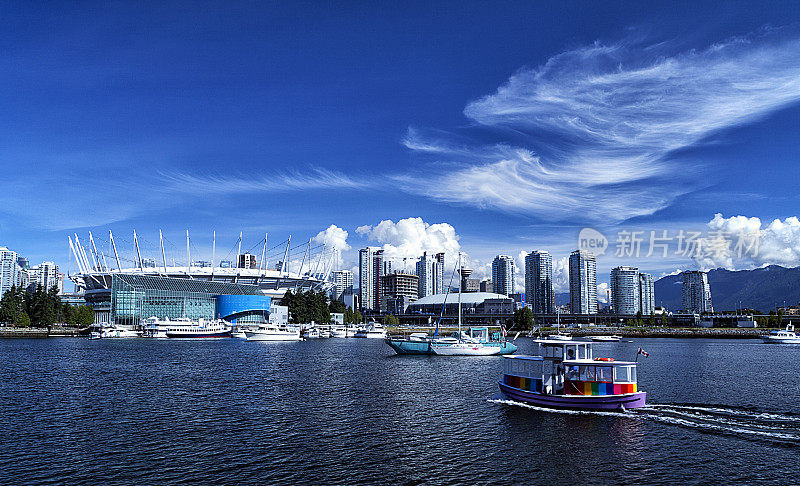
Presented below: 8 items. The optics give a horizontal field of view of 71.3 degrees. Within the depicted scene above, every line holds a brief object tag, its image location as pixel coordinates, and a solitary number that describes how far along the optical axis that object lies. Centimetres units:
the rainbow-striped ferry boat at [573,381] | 4700
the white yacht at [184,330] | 18575
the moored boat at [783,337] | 17612
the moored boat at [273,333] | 17825
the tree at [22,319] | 19874
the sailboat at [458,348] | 11281
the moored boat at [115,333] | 18475
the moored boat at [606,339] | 18501
